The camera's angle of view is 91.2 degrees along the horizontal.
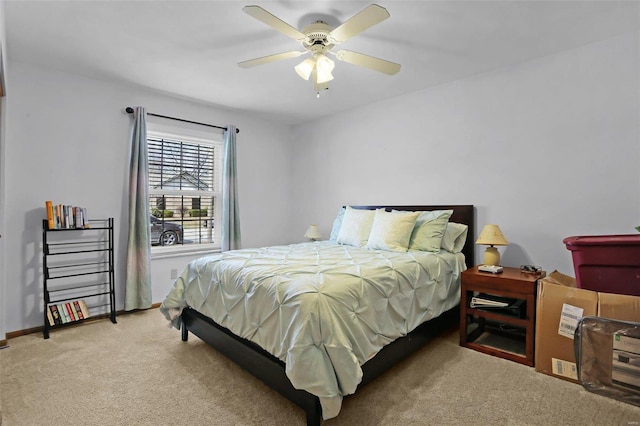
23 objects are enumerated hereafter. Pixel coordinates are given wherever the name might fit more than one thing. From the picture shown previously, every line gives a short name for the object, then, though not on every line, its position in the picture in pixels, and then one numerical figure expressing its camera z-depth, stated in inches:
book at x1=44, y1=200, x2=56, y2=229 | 109.6
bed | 61.0
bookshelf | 113.4
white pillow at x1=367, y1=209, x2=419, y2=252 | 116.1
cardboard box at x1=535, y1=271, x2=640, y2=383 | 74.4
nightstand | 88.9
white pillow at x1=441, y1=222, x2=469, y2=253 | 118.3
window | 150.2
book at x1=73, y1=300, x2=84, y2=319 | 118.2
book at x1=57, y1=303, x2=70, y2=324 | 114.9
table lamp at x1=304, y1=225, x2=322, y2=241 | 169.8
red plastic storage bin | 75.1
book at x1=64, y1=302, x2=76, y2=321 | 116.7
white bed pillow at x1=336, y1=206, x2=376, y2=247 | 129.9
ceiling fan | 74.8
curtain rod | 133.3
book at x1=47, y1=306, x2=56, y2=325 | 111.9
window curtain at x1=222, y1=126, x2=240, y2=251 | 163.0
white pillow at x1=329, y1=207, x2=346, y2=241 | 149.8
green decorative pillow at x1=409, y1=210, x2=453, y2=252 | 114.5
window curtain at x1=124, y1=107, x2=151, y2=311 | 130.8
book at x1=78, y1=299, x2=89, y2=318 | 119.3
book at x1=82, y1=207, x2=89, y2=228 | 117.6
